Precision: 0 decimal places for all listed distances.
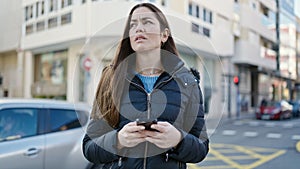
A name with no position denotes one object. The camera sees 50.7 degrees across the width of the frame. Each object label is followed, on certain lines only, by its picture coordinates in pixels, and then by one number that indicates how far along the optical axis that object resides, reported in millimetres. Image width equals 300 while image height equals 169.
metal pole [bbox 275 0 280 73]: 16098
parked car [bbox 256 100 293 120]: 16234
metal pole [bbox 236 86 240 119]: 17984
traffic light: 16328
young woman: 1125
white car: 2838
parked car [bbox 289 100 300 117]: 18438
